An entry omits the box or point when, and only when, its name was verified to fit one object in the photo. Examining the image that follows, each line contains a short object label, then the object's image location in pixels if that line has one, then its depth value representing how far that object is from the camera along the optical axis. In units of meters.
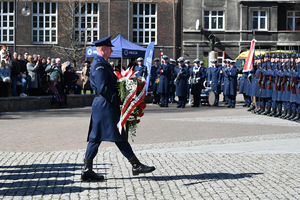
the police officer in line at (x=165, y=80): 23.38
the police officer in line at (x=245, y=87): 21.11
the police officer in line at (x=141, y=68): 22.80
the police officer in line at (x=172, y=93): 24.69
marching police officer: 7.02
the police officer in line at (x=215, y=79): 24.84
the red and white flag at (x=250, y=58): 19.31
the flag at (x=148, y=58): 22.42
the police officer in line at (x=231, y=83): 23.11
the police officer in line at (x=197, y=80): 23.44
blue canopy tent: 26.05
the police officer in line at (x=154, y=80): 24.80
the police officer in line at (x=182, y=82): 22.86
